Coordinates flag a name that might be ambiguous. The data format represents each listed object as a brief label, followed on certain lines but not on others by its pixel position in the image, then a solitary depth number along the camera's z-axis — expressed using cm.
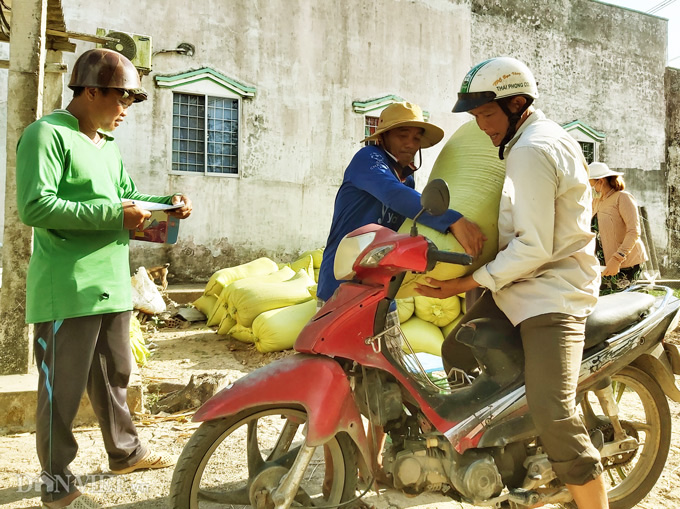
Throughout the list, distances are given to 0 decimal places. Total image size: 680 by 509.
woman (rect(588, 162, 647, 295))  490
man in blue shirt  255
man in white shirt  211
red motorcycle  218
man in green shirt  254
